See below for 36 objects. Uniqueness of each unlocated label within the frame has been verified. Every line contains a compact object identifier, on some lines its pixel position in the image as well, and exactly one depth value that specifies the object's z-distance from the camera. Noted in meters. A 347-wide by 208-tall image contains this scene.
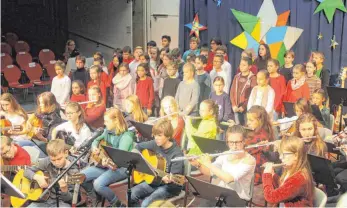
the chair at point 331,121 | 5.21
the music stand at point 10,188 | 3.37
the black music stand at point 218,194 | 3.23
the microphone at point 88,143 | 3.84
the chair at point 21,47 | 10.23
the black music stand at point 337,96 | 5.45
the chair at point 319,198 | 3.30
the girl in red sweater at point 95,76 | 6.79
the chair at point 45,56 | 9.38
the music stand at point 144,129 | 4.66
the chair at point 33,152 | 4.40
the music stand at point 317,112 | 5.04
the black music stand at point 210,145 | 4.04
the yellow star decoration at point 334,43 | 8.37
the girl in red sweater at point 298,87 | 6.10
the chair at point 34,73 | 8.36
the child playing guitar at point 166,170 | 4.01
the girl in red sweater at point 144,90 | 6.65
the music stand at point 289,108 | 5.41
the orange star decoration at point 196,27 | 9.95
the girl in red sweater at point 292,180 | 3.35
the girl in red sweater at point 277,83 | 6.12
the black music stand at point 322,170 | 3.84
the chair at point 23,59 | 9.16
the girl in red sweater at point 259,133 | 4.57
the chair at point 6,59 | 8.75
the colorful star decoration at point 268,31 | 8.91
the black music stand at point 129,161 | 3.73
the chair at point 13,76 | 8.11
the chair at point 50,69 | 8.78
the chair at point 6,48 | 9.66
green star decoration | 8.29
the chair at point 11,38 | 10.52
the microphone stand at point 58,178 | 3.62
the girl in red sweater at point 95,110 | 5.62
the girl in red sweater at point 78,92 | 6.21
